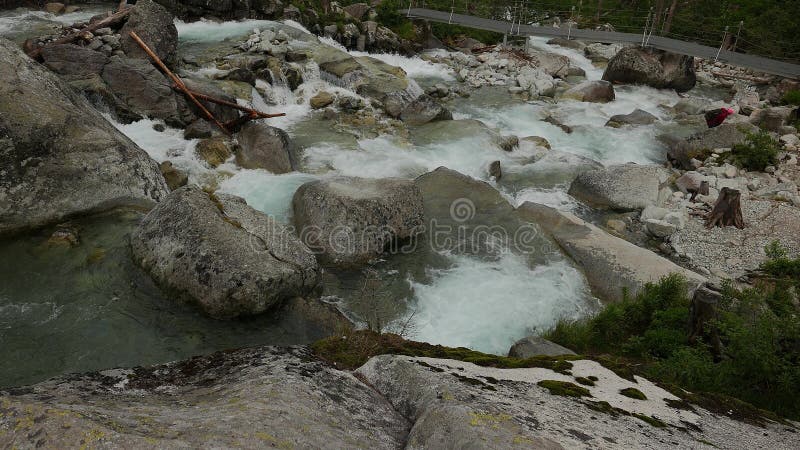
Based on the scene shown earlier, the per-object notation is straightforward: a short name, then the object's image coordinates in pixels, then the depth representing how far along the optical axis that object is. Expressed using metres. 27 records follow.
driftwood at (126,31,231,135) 15.72
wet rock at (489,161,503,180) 16.11
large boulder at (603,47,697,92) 26.97
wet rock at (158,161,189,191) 12.87
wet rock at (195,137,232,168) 14.38
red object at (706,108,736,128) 20.44
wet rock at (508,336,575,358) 8.19
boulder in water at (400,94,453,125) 19.69
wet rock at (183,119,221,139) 14.97
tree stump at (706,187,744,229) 13.25
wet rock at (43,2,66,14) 22.12
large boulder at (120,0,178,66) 17.55
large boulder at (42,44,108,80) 15.06
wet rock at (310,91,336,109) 19.48
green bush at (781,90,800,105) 22.91
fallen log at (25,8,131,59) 17.29
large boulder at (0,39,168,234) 9.93
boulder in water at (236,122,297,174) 14.66
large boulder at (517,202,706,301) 10.84
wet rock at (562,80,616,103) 24.45
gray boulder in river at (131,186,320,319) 8.36
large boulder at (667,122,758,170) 17.48
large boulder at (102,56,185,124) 15.27
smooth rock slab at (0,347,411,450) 3.40
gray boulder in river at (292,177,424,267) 10.88
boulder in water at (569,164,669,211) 14.72
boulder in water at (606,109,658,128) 21.47
